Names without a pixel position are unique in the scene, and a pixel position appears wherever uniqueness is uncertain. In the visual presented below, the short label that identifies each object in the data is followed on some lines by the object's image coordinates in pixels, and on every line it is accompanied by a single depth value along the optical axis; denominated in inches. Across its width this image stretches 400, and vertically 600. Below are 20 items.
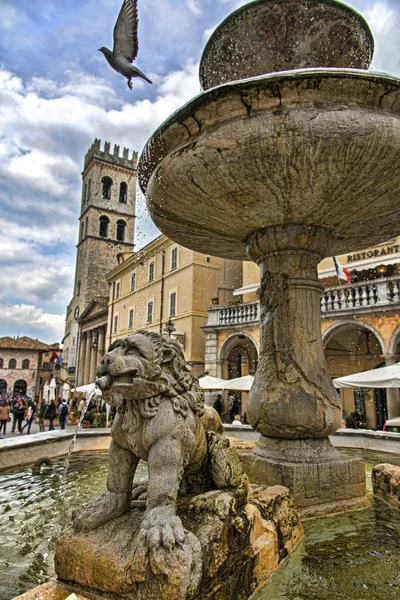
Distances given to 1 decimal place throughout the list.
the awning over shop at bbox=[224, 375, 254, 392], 487.8
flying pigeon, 175.9
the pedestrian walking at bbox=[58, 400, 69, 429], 598.6
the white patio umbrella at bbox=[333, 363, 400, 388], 371.2
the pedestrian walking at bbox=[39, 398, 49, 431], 576.6
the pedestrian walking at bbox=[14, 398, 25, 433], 596.4
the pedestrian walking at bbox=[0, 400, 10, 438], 510.3
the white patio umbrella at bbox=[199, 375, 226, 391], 521.9
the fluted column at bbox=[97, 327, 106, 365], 1609.3
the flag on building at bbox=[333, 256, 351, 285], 521.7
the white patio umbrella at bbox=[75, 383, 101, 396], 719.1
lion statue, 74.0
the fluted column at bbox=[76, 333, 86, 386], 1756.3
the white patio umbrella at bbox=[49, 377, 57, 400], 800.4
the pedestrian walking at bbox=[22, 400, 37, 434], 587.3
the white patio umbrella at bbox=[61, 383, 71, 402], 985.4
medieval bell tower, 1952.5
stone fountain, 111.0
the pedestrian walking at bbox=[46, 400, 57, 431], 602.4
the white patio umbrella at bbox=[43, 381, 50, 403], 835.9
